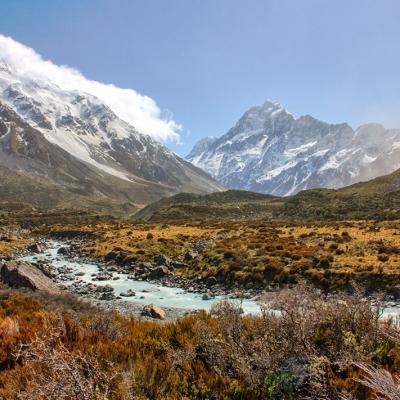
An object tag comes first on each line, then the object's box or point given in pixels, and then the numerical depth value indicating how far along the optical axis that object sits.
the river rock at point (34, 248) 55.96
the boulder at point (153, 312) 23.02
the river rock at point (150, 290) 31.70
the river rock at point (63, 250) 56.12
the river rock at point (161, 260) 41.50
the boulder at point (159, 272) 37.59
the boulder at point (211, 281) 33.67
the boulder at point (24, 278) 23.52
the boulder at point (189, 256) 42.83
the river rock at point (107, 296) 28.77
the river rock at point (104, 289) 31.27
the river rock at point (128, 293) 29.89
